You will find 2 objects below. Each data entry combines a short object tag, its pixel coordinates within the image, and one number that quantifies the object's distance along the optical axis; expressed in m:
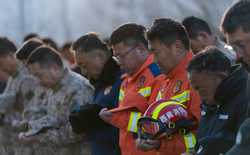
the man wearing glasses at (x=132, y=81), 10.31
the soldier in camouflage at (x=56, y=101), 12.22
